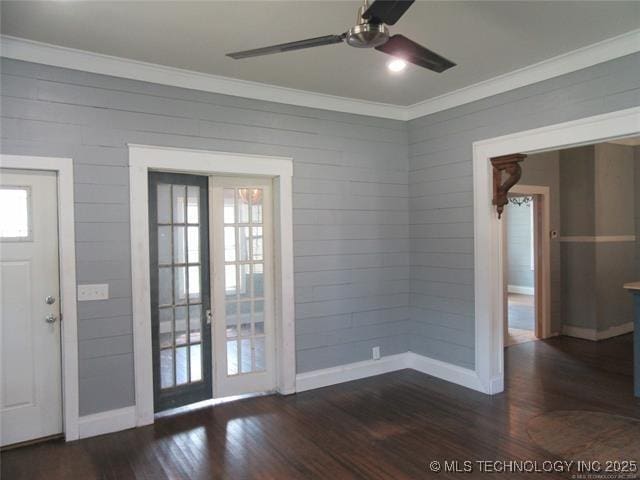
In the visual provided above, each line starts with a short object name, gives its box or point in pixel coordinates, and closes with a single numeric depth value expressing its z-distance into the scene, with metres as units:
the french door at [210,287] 3.77
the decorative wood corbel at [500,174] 3.97
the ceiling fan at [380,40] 1.88
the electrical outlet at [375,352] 4.72
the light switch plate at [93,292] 3.34
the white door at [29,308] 3.16
